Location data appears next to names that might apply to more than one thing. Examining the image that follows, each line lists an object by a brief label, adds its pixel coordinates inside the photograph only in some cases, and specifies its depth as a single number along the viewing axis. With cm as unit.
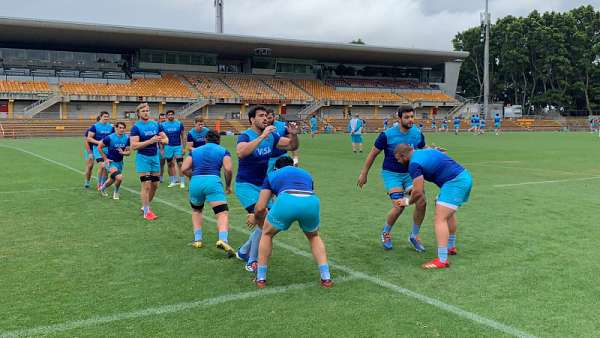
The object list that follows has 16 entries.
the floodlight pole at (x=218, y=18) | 5188
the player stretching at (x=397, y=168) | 664
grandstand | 4391
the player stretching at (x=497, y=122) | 4316
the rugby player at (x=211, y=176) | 639
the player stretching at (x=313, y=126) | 3886
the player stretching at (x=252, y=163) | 573
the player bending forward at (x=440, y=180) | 574
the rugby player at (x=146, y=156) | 866
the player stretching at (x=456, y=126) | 4262
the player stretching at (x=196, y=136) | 1162
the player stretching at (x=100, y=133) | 1116
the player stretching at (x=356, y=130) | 2223
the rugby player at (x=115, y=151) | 1025
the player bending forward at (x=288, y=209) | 488
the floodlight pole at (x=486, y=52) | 5038
